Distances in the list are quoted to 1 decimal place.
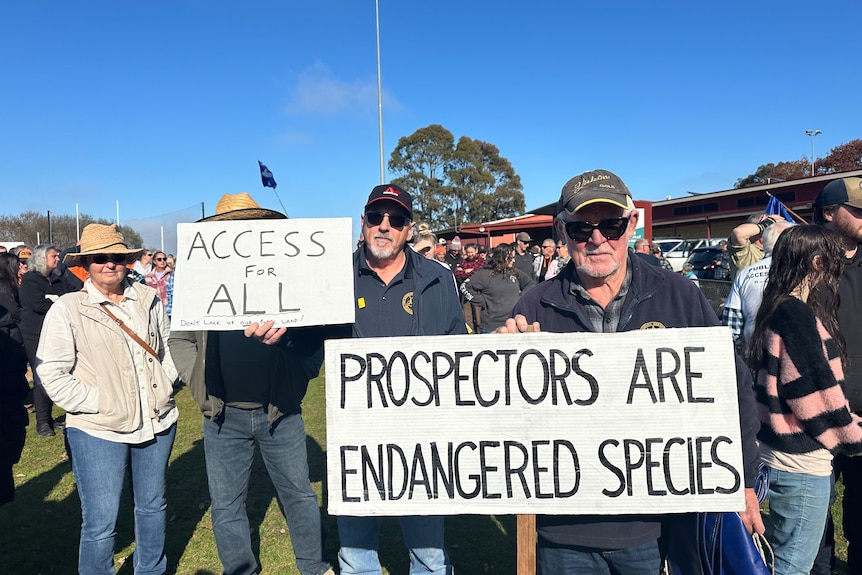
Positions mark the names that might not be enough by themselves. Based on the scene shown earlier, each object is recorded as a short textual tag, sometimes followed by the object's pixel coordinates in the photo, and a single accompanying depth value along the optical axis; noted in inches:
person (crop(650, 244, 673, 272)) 460.9
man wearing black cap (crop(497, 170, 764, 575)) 77.1
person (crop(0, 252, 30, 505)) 112.7
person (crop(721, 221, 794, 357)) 144.6
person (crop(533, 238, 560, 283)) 477.5
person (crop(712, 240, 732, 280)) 757.3
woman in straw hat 113.7
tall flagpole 674.6
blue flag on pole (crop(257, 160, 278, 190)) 300.9
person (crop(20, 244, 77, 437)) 260.2
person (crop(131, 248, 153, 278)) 403.5
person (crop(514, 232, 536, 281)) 425.1
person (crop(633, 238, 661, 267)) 367.2
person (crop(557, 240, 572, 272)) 448.8
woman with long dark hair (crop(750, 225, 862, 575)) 93.4
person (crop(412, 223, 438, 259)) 273.0
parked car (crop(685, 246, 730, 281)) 852.7
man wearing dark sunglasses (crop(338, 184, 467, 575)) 108.0
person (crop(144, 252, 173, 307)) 407.1
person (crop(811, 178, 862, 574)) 103.8
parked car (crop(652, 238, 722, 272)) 1019.7
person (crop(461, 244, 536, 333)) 279.9
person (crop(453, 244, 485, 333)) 427.0
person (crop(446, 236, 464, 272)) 474.5
